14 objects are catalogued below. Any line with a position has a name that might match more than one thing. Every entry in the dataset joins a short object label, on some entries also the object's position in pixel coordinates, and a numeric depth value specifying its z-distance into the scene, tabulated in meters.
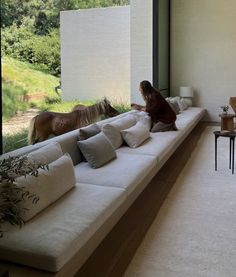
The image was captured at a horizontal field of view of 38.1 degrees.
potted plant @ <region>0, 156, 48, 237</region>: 1.98
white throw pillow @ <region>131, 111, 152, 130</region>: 5.09
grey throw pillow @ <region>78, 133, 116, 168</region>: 3.29
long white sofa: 1.76
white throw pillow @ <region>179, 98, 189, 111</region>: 7.86
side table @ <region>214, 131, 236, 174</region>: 4.42
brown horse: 3.89
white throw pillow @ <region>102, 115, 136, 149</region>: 4.02
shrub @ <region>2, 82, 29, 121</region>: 3.22
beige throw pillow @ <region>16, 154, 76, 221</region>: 2.09
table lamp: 8.43
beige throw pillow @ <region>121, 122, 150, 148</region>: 4.20
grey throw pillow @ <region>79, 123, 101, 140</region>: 3.53
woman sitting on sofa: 5.15
